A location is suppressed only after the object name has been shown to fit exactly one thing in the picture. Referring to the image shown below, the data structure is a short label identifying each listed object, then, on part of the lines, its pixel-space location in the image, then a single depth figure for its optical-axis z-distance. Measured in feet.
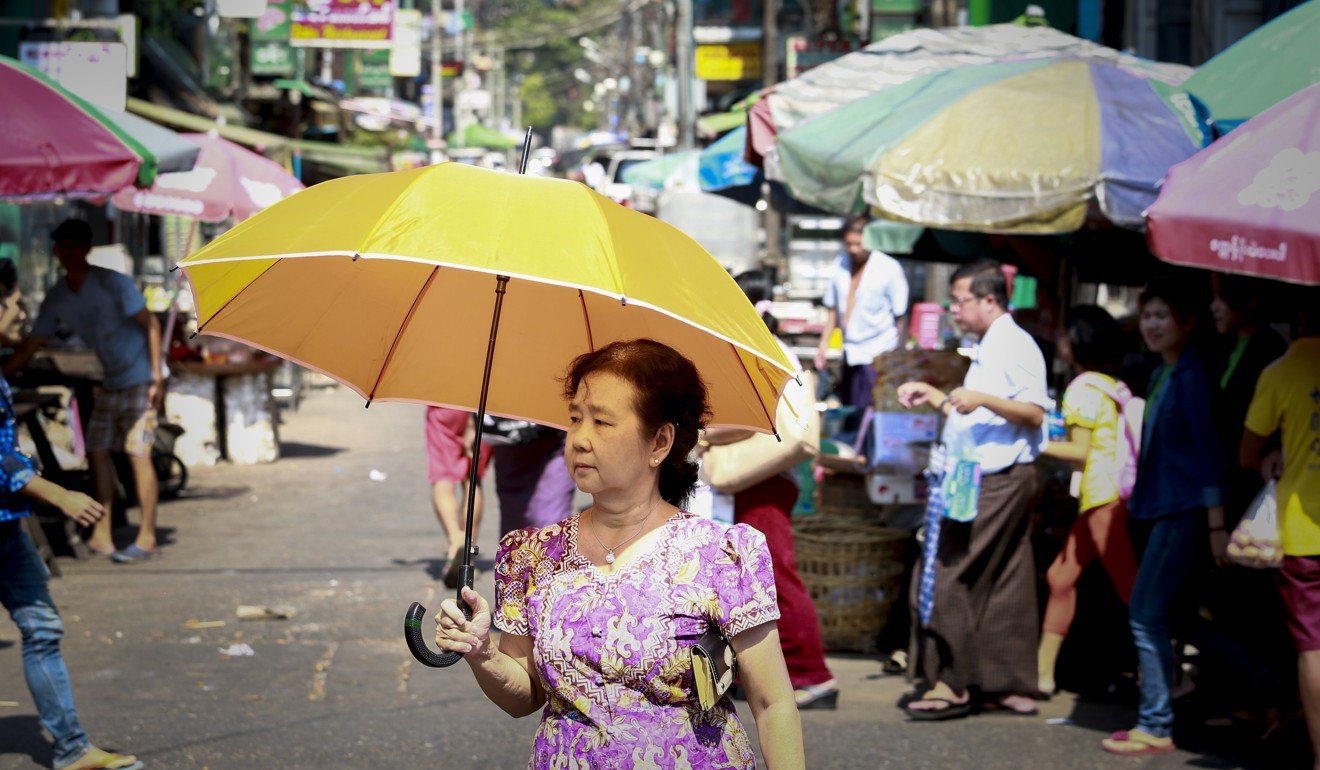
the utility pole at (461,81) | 222.46
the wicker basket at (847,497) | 29.04
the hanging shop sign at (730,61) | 103.40
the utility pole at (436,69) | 188.39
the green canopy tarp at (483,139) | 215.92
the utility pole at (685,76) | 112.57
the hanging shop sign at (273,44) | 82.07
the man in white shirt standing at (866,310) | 42.24
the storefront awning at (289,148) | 58.39
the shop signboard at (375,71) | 129.08
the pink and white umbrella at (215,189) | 40.65
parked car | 120.62
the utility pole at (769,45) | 92.79
